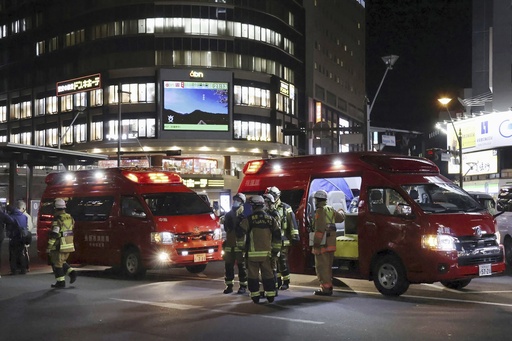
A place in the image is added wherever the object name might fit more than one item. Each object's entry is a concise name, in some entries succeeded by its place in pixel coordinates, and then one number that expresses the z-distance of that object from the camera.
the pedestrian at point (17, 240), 16.69
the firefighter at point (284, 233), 12.45
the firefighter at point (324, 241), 11.91
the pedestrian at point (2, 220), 15.91
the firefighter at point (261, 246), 10.84
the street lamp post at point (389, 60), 27.32
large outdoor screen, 68.94
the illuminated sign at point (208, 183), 67.75
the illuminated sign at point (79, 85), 70.12
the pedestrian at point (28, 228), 16.83
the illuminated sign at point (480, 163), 48.94
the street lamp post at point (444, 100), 33.12
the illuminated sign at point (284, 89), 76.00
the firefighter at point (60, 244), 13.58
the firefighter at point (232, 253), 12.48
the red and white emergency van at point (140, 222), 14.87
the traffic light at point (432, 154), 35.16
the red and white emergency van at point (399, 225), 11.10
